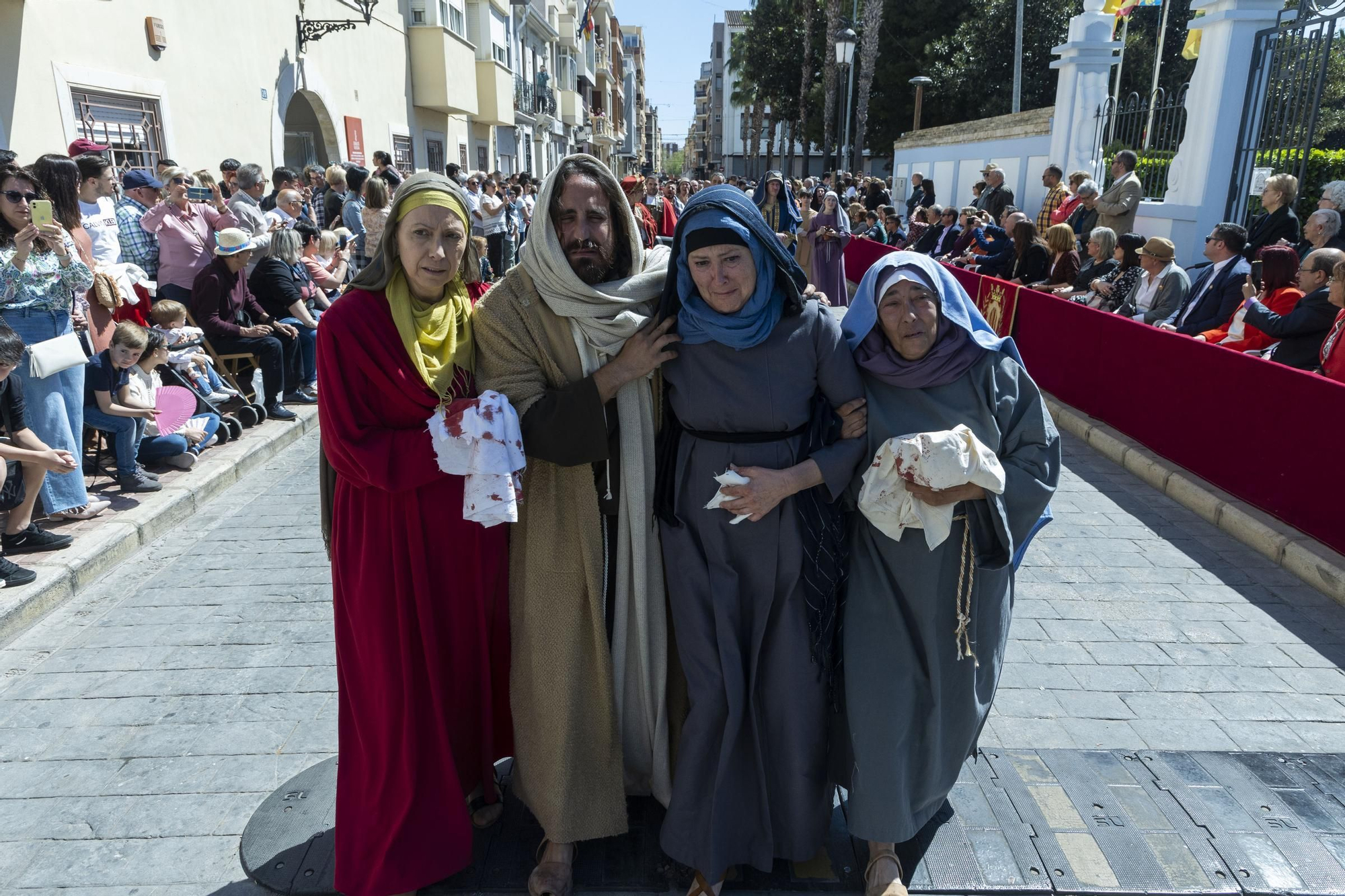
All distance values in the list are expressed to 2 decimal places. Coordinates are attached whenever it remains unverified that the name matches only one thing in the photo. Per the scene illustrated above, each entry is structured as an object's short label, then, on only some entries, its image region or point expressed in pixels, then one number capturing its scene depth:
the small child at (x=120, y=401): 5.12
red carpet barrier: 4.54
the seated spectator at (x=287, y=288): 7.49
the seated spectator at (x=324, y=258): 8.50
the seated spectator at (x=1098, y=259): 8.54
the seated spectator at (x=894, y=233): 15.41
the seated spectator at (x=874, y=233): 14.90
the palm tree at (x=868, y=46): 25.53
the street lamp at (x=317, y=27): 13.08
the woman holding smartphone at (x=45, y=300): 4.38
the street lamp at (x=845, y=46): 22.31
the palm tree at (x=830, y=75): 27.72
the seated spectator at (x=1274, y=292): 6.02
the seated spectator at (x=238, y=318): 6.85
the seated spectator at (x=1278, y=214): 7.50
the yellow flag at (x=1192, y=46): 11.25
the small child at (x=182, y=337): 6.15
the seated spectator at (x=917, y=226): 15.07
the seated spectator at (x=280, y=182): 9.43
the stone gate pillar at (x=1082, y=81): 12.66
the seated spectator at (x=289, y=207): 8.84
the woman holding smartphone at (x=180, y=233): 7.02
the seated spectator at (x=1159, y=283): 7.40
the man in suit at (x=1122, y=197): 9.99
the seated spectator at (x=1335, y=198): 7.47
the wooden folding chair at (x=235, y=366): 6.93
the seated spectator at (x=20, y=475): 4.06
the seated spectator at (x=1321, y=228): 6.86
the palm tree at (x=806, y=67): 30.84
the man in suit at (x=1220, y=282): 6.72
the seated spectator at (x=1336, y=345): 4.74
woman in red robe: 2.15
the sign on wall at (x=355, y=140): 15.23
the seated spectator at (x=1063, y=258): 9.16
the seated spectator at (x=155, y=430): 5.42
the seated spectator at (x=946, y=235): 13.01
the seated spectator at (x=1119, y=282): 8.09
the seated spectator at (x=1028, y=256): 9.44
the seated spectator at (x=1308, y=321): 5.28
